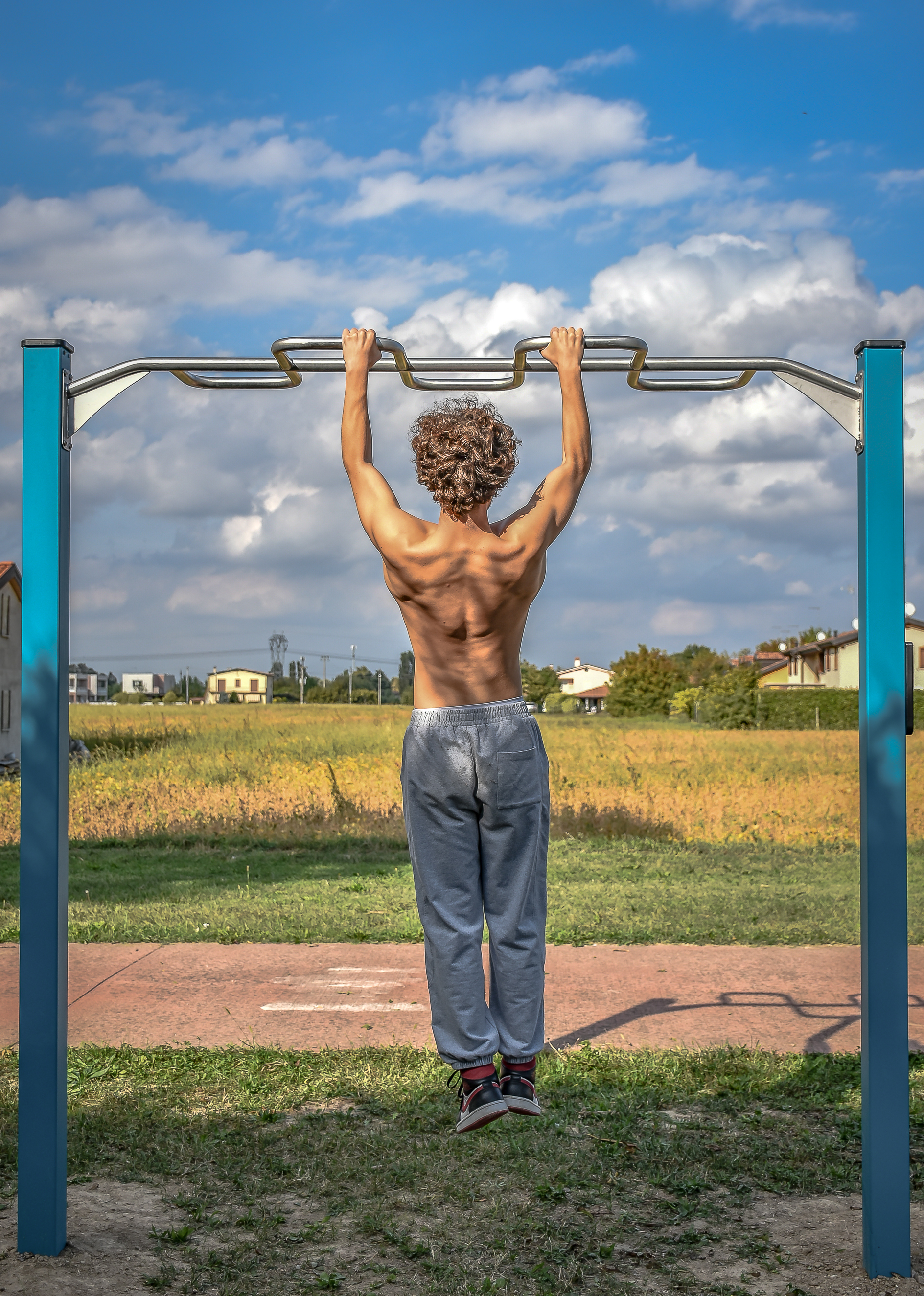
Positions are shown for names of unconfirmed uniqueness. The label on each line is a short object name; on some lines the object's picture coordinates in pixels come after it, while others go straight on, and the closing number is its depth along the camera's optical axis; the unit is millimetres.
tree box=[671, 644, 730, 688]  67938
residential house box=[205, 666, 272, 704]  139625
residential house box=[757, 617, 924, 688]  61931
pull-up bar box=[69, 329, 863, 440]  3674
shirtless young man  3350
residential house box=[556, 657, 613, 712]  132500
